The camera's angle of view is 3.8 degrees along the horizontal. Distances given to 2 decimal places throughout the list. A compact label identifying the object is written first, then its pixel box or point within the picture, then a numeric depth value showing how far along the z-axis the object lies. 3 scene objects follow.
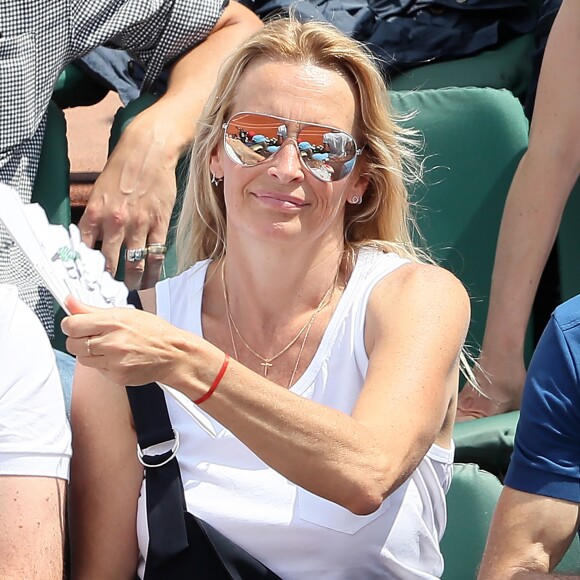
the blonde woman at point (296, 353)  7.55
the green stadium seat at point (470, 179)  8.15
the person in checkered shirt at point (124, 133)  8.05
